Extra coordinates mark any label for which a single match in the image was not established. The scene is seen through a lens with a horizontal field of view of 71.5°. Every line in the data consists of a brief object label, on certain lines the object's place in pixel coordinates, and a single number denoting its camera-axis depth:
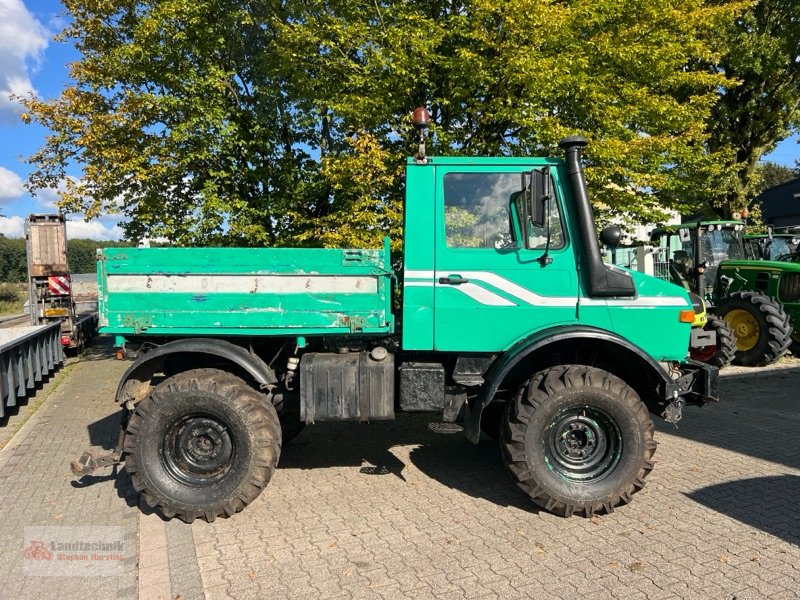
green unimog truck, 4.02
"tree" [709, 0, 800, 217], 15.06
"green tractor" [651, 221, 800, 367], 9.14
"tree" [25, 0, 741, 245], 8.14
